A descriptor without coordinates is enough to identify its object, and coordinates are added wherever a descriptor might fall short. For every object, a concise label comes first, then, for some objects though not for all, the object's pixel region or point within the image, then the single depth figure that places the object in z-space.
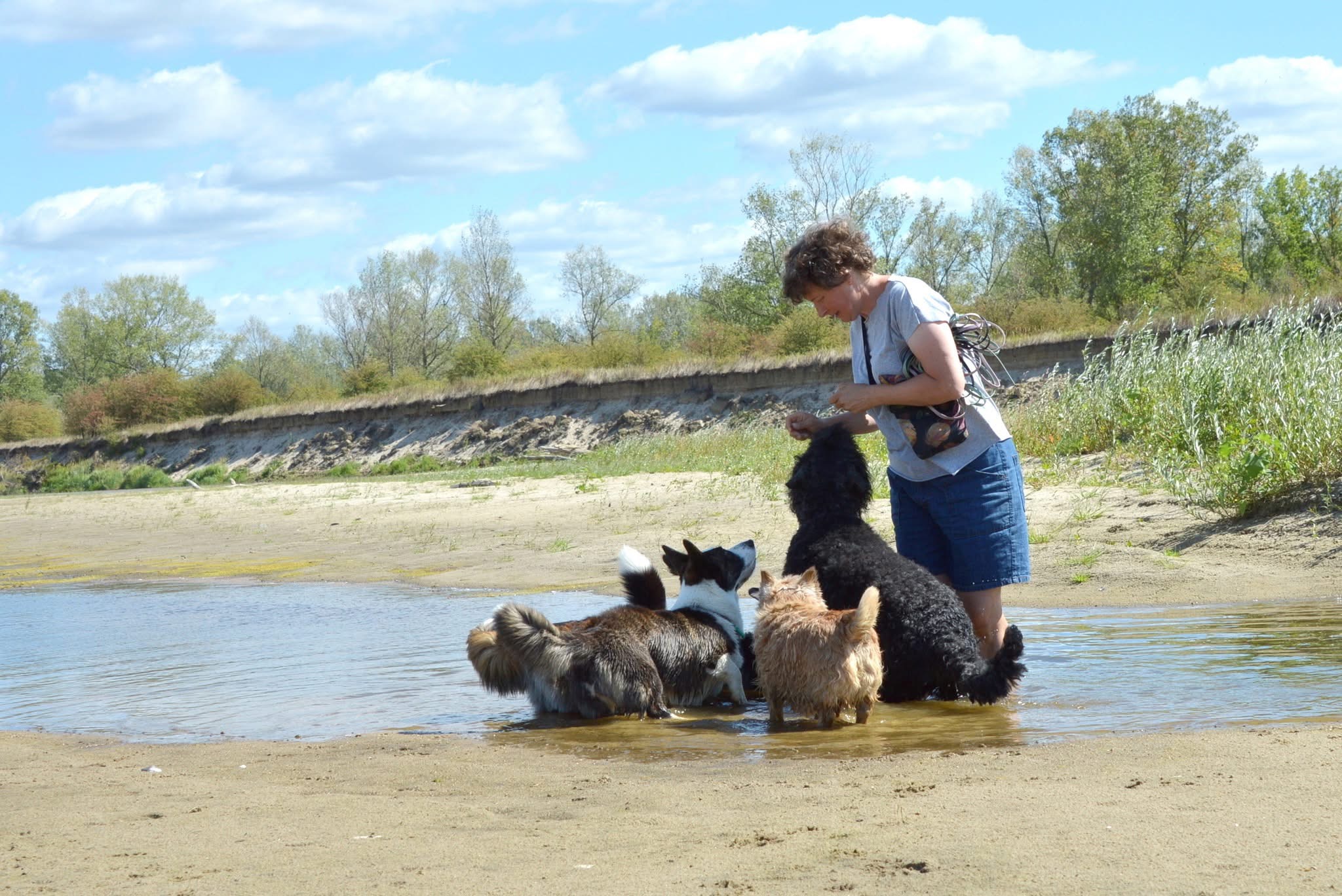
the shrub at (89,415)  50.38
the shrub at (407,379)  49.24
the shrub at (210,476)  39.69
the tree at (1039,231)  54.00
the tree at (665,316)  72.38
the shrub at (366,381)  50.00
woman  5.40
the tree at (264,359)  72.50
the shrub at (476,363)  46.31
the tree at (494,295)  68.44
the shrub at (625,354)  42.19
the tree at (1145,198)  49.25
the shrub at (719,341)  40.22
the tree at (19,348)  83.50
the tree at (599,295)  74.31
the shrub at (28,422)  56.66
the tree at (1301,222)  52.97
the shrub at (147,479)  38.44
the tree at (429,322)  70.50
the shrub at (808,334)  37.47
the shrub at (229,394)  49.12
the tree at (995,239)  67.62
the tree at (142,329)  81.69
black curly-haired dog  5.68
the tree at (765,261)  55.09
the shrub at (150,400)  50.19
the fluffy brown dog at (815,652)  5.32
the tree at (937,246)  61.31
